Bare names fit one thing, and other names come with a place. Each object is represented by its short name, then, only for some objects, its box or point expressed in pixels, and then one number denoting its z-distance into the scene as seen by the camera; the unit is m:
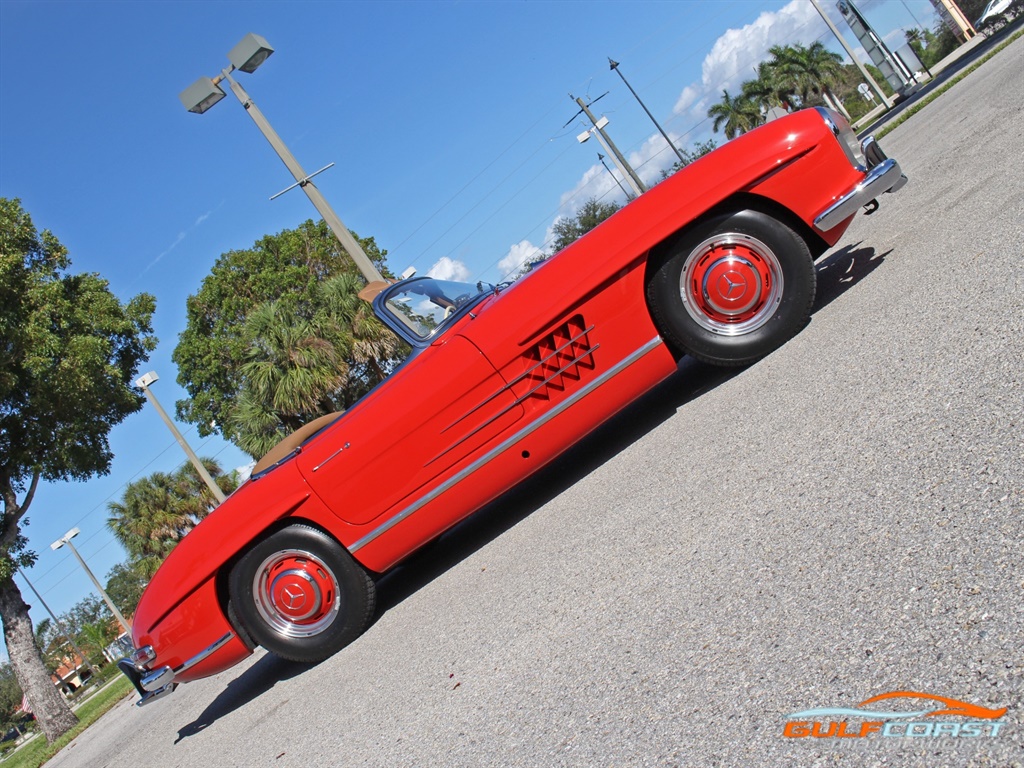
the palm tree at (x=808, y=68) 67.75
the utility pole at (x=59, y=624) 55.65
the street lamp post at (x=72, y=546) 29.42
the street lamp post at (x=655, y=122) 37.81
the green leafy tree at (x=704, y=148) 59.96
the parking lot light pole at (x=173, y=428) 17.98
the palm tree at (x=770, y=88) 68.06
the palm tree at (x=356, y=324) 18.20
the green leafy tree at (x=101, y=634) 36.91
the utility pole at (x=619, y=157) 24.68
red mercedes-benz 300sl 4.21
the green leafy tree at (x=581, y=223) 48.67
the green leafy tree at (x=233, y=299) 34.56
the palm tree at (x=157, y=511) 34.28
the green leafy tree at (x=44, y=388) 13.82
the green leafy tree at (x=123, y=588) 66.11
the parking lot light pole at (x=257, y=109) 10.87
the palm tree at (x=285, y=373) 18.44
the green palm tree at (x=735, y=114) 71.56
